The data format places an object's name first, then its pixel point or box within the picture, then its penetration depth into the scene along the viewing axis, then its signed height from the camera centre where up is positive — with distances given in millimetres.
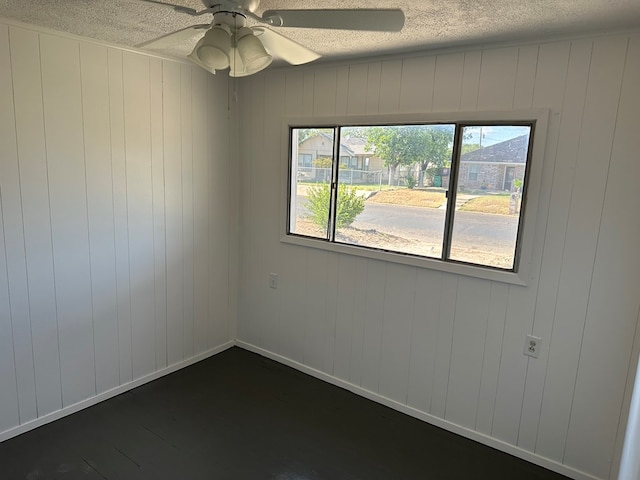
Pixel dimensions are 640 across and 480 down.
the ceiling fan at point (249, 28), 1491 +534
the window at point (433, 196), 2396 -98
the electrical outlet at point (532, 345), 2398 -871
